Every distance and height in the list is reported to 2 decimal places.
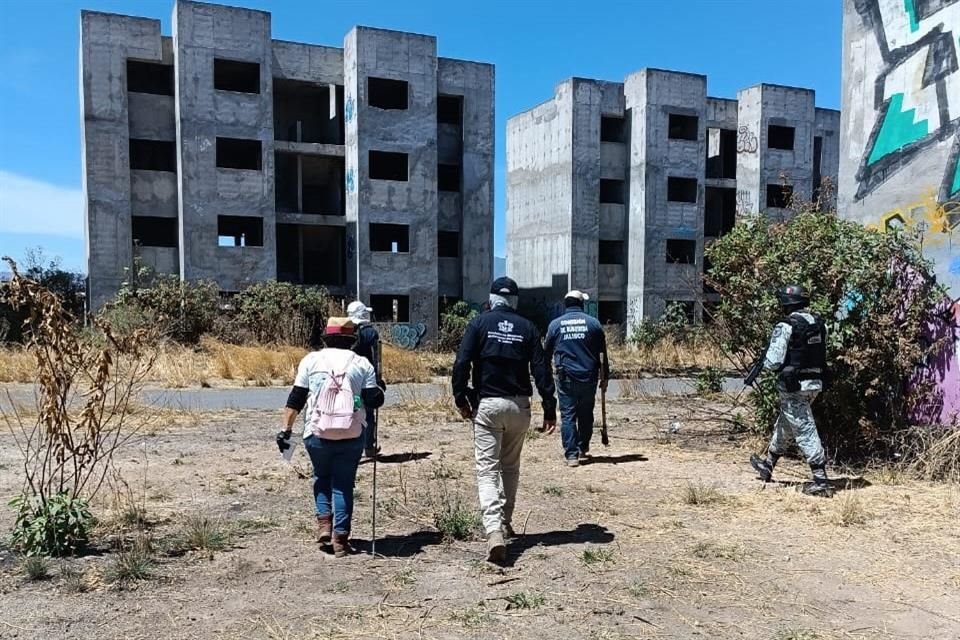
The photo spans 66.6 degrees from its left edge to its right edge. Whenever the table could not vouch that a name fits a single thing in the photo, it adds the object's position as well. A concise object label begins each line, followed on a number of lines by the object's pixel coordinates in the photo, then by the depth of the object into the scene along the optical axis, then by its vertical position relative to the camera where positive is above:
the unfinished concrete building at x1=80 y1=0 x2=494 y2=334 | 26.78 +5.23
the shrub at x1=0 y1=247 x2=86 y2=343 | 26.46 +0.06
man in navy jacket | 7.90 -0.83
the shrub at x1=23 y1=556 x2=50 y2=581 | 4.42 -1.74
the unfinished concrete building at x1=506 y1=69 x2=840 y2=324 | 34.34 +5.61
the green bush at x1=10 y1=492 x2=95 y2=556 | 4.82 -1.62
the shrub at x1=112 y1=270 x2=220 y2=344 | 23.31 -0.66
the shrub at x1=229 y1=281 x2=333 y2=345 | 23.56 -0.79
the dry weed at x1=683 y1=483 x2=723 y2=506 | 6.45 -1.85
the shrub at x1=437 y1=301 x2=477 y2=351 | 27.98 -1.50
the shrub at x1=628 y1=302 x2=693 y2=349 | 23.72 -1.39
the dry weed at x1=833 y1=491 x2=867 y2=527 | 5.75 -1.80
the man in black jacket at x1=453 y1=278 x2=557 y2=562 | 5.03 -0.74
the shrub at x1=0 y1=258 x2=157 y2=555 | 4.73 -0.73
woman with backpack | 4.79 -0.85
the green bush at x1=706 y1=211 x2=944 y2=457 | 7.69 -0.21
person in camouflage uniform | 6.54 -0.70
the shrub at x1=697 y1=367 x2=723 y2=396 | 9.91 -1.25
